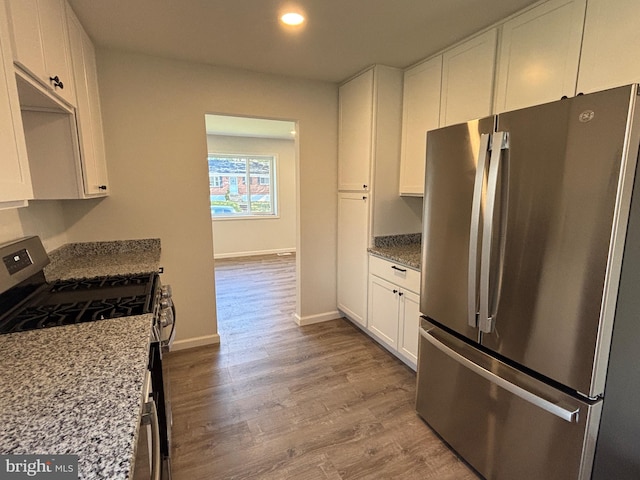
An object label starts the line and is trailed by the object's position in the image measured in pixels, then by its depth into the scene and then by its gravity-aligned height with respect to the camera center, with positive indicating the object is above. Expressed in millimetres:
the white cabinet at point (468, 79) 2000 +762
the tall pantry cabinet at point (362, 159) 2723 +317
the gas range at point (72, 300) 1307 -496
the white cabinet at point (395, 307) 2385 -919
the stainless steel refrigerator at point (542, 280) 1096 -347
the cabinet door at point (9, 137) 924 +180
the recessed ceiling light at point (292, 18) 1850 +1040
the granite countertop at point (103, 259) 1969 -458
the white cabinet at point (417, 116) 2432 +623
